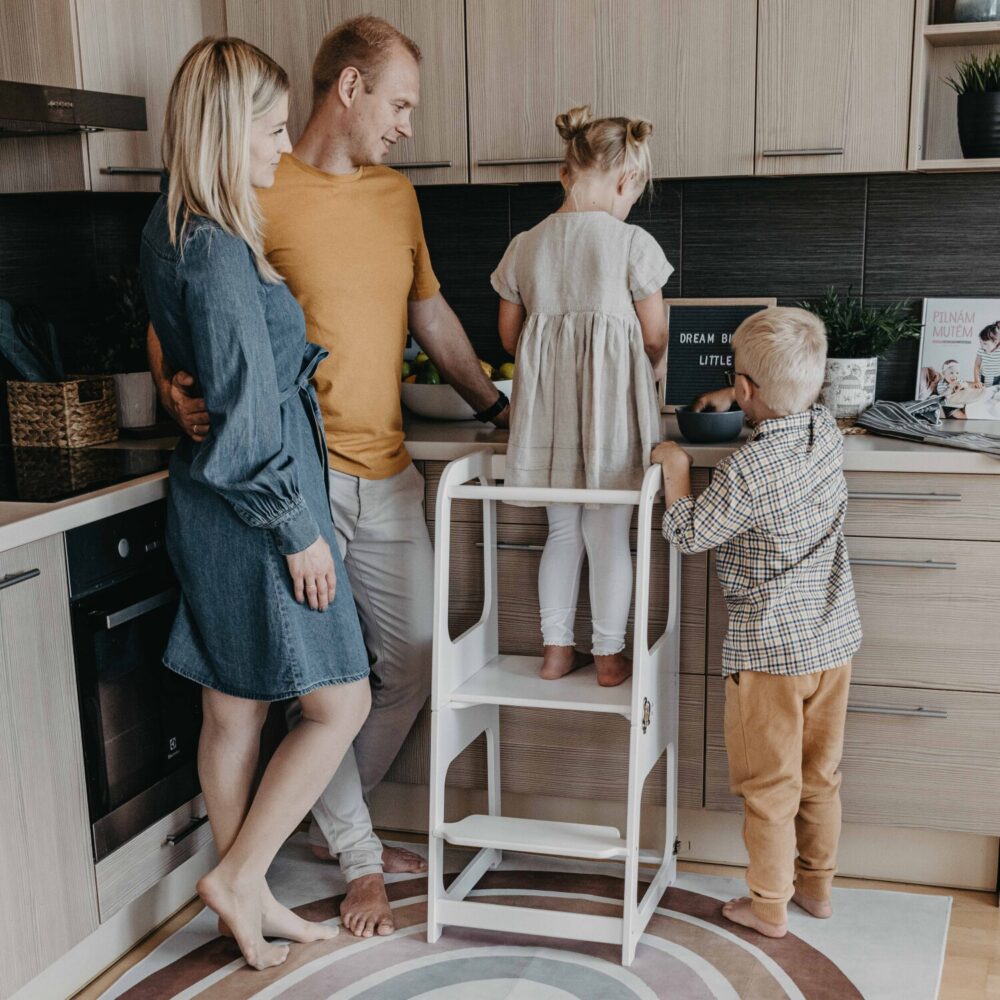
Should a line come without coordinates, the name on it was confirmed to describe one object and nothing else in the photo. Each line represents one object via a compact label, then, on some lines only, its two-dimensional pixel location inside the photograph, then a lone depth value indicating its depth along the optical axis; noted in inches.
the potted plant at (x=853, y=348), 98.7
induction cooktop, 80.5
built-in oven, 80.2
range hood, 82.3
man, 86.7
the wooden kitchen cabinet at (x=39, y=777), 73.0
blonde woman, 72.1
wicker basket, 98.1
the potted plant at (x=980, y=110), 92.9
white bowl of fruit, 101.8
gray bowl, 90.1
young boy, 81.4
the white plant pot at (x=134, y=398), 103.0
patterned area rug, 82.1
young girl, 84.2
